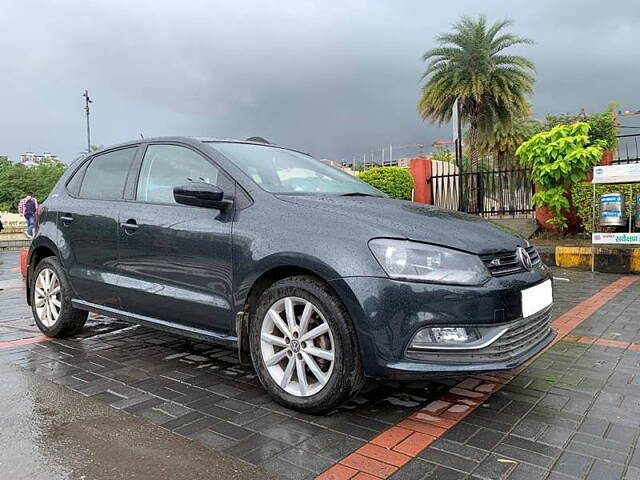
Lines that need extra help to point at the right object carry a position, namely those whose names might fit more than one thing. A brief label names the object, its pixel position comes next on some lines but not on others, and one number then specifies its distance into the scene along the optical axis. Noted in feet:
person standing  56.95
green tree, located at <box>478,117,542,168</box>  77.87
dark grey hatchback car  9.08
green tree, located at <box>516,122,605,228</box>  31.50
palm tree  71.51
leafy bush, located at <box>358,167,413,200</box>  41.22
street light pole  95.25
